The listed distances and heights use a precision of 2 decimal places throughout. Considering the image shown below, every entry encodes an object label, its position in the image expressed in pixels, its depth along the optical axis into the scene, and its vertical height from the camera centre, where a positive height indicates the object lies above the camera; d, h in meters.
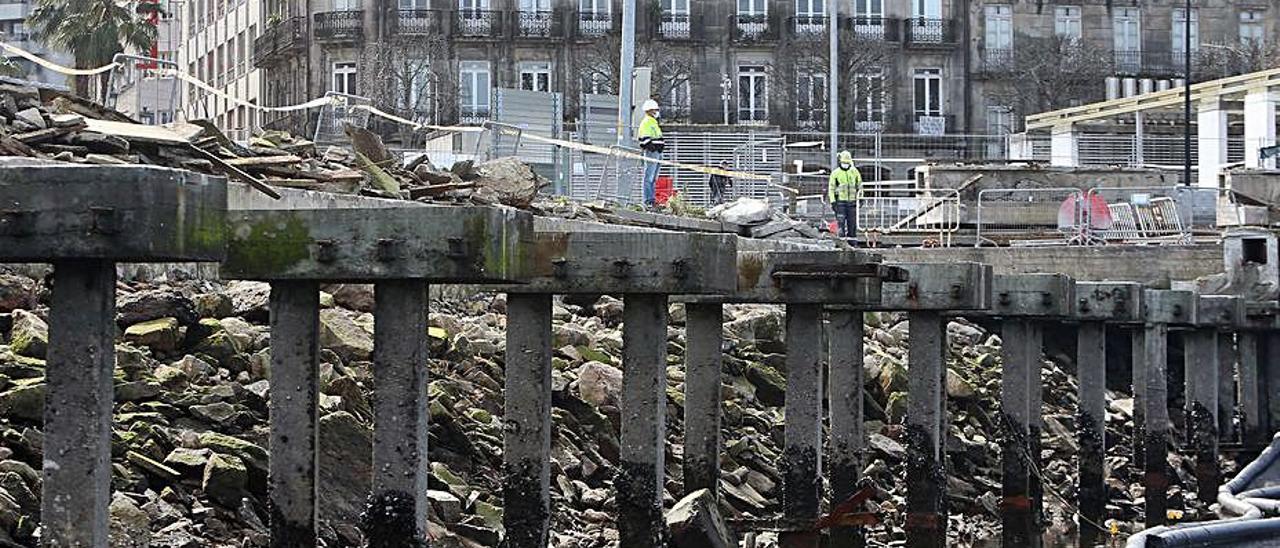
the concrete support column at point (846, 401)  26.42 -1.55
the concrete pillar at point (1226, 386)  42.14 -2.29
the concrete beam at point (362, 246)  16.34 +0.06
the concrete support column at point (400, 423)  16.39 -1.07
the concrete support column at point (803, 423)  24.64 -1.66
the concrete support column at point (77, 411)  13.50 -0.80
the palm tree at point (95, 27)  67.25 +6.10
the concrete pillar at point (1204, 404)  36.94 -2.31
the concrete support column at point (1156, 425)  33.62 -2.40
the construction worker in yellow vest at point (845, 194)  41.06 +0.90
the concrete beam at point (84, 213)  13.32 +0.23
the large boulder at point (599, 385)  25.77 -1.33
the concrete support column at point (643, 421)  20.69 -1.36
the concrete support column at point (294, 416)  16.70 -1.04
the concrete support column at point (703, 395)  23.34 -1.32
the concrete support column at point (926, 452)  27.00 -2.13
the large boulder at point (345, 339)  23.80 -0.78
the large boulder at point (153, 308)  21.73 -0.44
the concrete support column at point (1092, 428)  32.12 -2.25
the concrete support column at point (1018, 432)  29.59 -2.14
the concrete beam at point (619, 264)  19.78 -0.09
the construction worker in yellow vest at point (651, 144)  35.44 +1.52
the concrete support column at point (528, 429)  20.02 -1.37
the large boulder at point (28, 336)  19.59 -0.60
